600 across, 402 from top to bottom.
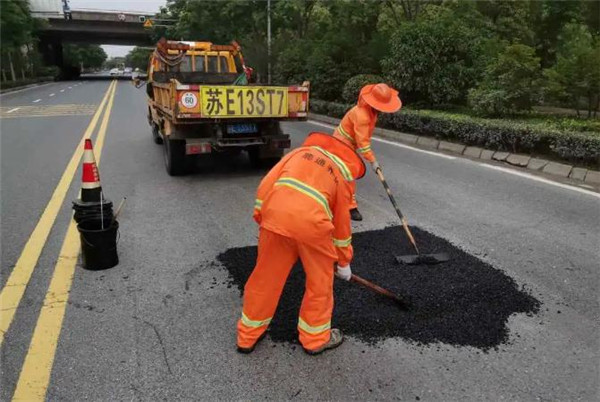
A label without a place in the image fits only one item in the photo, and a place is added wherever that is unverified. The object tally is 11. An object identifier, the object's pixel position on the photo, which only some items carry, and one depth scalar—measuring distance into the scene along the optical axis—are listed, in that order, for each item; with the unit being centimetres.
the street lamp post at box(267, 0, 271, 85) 2149
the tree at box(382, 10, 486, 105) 1158
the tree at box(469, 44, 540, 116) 933
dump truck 653
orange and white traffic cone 427
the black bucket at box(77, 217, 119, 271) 389
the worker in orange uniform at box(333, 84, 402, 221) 386
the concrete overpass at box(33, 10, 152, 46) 4775
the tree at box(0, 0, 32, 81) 3088
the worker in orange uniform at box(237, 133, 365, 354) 257
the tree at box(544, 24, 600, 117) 854
